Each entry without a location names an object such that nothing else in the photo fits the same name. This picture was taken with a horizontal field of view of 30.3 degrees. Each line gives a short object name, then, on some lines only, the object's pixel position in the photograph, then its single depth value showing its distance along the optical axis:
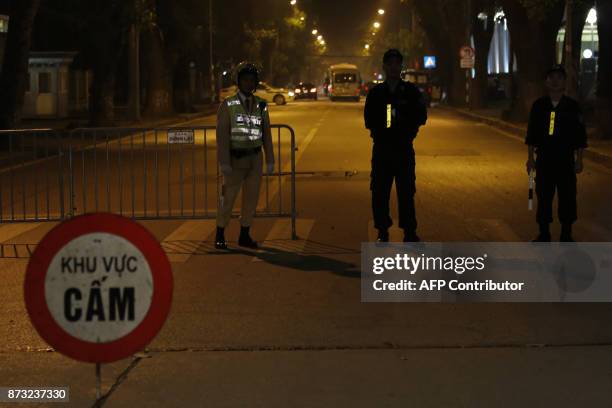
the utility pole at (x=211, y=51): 58.69
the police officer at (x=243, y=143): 11.13
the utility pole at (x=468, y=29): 51.91
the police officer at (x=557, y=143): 11.16
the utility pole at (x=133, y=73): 40.19
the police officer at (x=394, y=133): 11.23
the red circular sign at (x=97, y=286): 5.14
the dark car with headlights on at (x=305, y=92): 94.02
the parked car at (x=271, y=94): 70.88
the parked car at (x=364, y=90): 98.20
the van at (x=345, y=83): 86.50
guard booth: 44.97
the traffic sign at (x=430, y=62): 77.00
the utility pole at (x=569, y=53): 28.89
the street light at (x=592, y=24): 66.28
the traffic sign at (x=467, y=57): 51.75
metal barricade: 13.43
